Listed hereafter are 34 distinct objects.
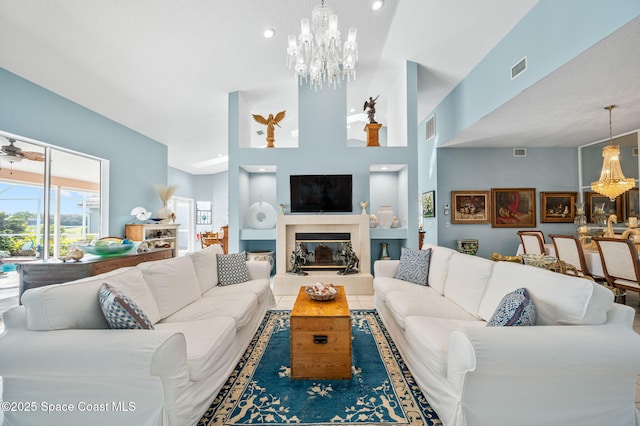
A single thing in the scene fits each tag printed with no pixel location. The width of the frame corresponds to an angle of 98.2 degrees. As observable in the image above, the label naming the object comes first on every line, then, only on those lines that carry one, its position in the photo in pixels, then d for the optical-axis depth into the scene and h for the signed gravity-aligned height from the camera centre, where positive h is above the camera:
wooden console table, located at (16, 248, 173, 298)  2.52 -0.49
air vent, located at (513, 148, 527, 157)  5.90 +1.35
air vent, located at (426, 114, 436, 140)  6.09 +2.02
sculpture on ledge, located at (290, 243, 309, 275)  4.69 -0.71
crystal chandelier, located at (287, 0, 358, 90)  2.58 +1.71
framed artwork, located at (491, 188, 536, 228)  5.86 +0.18
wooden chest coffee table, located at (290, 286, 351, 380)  2.08 -0.97
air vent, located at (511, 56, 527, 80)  3.21 +1.76
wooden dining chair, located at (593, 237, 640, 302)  3.08 -0.55
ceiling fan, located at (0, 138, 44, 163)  3.27 +0.81
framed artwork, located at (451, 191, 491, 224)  5.89 +0.21
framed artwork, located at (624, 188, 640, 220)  4.86 +0.21
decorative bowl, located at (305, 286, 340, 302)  2.48 -0.71
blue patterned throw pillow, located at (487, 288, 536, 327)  1.56 -0.56
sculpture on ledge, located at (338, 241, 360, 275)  4.59 -0.73
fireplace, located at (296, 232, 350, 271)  4.91 -0.54
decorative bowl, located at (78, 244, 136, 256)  2.82 -0.32
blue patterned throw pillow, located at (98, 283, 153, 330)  1.54 -0.53
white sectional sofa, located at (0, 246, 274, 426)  1.37 -0.76
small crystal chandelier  3.92 +0.55
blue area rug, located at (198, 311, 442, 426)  1.69 -1.22
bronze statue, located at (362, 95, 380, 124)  5.15 +2.00
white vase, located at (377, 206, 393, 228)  5.07 -0.01
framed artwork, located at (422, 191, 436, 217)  6.09 +0.29
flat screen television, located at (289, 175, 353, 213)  4.96 +0.43
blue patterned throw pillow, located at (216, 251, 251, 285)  3.27 -0.62
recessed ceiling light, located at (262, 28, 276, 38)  3.63 +2.45
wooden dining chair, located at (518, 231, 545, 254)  4.38 -0.44
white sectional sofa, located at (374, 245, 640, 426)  1.38 -0.77
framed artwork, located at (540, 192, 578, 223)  5.84 +0.18
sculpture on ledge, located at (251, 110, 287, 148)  5.30 +1.84
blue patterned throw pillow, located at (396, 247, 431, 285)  3.23 -0.61
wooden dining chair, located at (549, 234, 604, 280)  3.70 -0.51
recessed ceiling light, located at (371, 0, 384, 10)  3.52 +2.73
